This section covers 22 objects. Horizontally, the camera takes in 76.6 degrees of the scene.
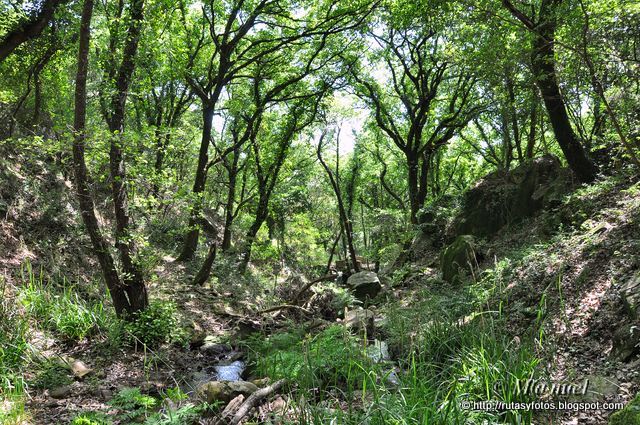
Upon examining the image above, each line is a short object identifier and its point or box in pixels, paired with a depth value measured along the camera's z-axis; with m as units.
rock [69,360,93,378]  5.77
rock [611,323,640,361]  4.10
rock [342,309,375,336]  7.81
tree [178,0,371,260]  11.20
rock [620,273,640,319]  4.48
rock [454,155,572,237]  11.25
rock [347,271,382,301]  12.59
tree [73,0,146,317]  6.55
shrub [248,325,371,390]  4.20
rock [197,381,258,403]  4.89
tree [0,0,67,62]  7.77
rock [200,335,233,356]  7.99
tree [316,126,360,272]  17.10
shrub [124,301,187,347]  7.20
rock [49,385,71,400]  5.19
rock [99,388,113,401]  5.33
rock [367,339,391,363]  5.12
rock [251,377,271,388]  5.34
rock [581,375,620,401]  3.65
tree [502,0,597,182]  6.93
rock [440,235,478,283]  10.41
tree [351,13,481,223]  16.06
